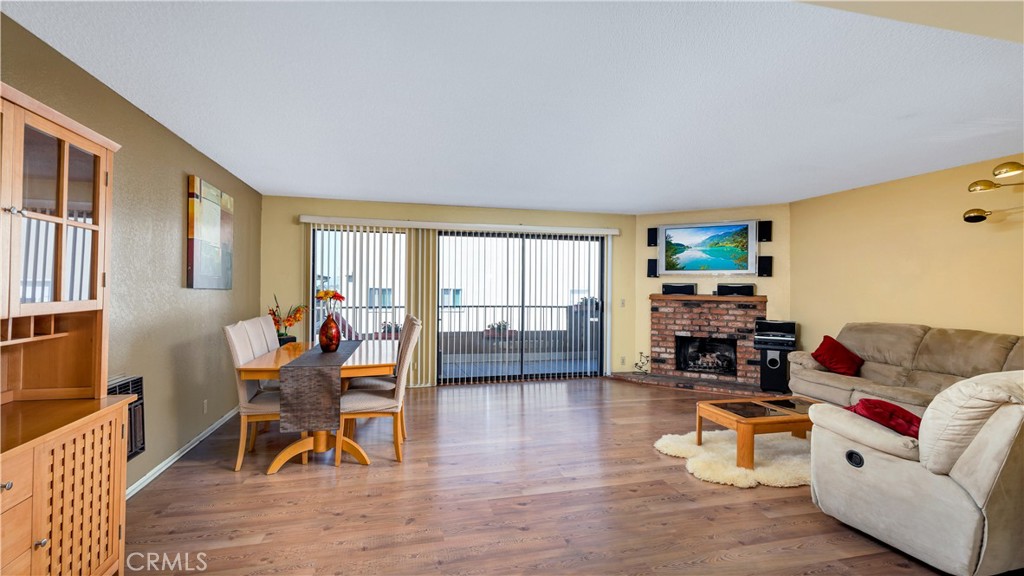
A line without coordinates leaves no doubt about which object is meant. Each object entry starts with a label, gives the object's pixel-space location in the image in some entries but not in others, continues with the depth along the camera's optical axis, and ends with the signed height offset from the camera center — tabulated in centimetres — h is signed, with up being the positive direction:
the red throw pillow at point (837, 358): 445 -64
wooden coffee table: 314 -91
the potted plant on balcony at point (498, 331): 616 -52
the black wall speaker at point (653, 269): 654 +39
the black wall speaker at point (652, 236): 651 +87
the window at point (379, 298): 568 -7
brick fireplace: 592 -60
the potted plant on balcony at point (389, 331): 570 -49
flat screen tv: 597 +66
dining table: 303 -56
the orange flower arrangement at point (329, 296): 359 -3
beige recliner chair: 188 -84
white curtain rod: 553 +91
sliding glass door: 605 -18
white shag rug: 300 -123
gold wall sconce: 305 +88
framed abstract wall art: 350 +48
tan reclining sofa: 356 -58
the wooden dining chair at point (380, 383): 362 -80
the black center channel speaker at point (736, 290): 592 +8
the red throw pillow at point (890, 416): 225 -64
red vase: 363 -36
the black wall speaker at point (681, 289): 623 +9
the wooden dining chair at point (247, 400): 309 -78
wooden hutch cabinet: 144 -27
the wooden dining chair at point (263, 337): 363 -40
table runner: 294 -70
